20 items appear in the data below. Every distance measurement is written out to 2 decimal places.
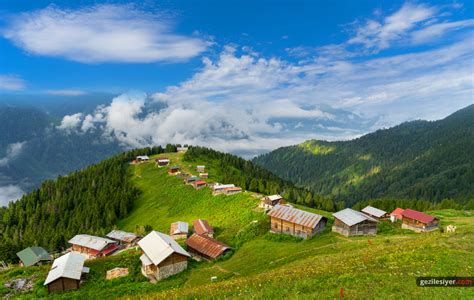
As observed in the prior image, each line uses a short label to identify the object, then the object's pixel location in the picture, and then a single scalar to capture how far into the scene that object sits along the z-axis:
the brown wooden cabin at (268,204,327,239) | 63.88
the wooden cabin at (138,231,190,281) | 52.00
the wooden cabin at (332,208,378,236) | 62.12
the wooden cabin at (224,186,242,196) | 114.31
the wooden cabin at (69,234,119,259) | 84.19
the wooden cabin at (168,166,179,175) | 161.98
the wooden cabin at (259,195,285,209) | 90.53
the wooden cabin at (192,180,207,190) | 130.25
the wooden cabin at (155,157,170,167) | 182.12
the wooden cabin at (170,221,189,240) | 81.56
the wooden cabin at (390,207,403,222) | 84.41
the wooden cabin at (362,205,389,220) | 87.12
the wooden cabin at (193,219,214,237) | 78.13
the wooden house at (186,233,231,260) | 60.32
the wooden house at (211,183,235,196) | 117.61
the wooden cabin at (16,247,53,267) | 71.69
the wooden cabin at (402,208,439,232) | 69.88
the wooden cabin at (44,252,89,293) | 47.75
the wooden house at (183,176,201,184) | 140.75
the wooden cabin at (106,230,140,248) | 90.44
